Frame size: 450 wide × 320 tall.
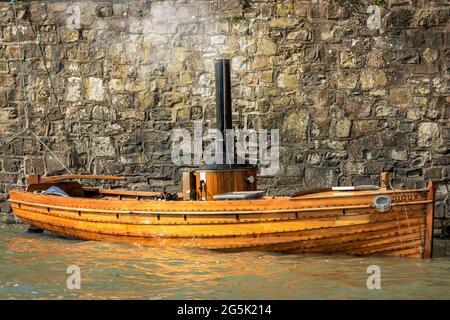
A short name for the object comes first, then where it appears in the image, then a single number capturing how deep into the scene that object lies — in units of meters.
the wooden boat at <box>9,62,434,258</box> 10.26
